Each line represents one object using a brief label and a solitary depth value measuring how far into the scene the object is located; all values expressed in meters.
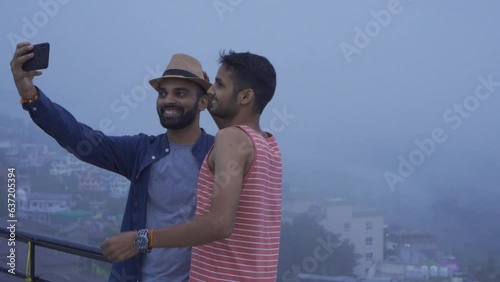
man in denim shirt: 4.16
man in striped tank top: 3.65
